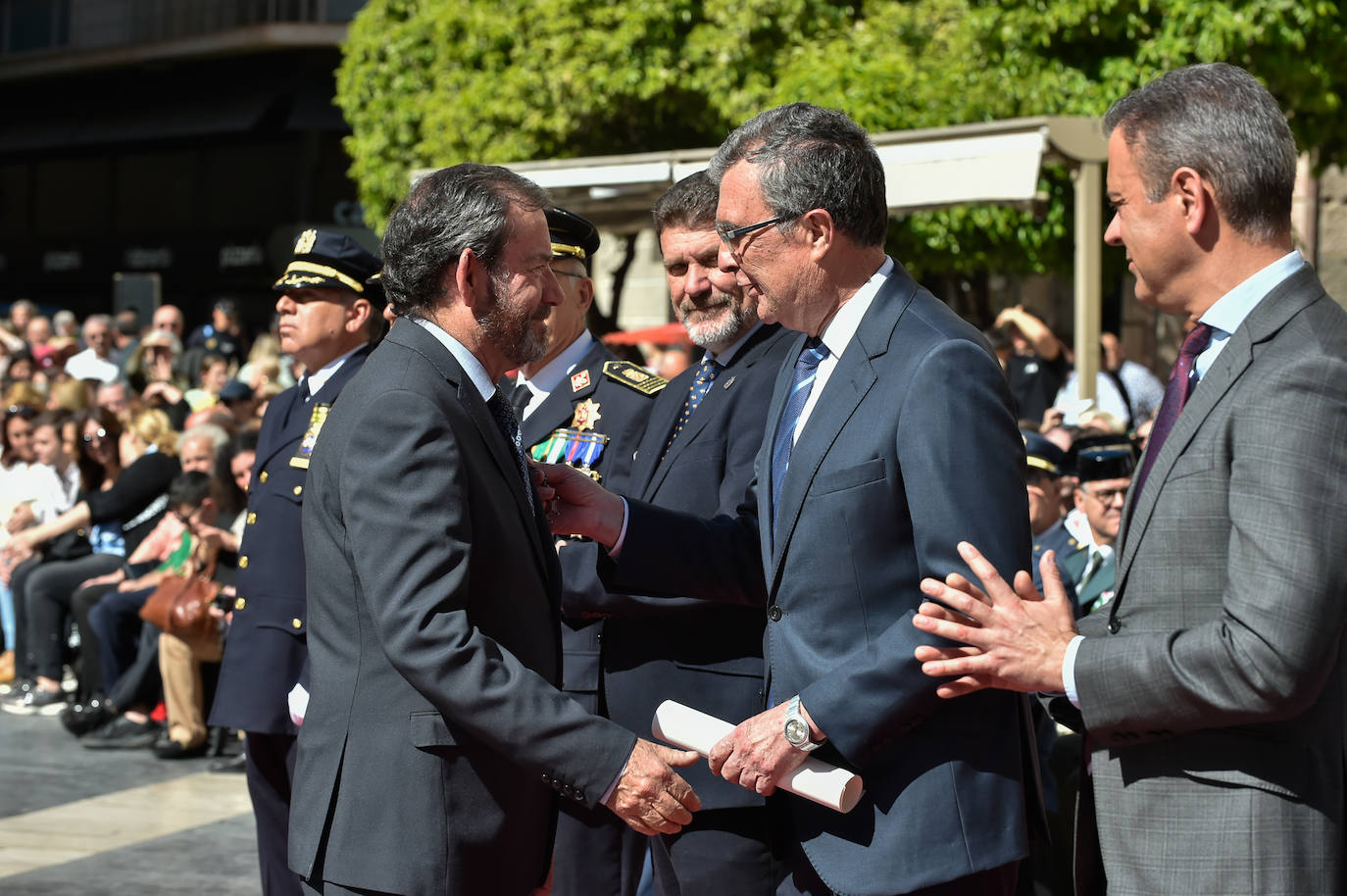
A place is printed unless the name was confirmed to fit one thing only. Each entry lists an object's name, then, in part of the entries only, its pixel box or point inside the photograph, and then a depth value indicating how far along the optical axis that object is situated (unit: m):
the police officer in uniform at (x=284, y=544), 4.79
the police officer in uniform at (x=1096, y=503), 5.86
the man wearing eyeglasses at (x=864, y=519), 2.64
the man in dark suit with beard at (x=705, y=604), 3.42
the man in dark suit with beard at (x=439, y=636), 2.75
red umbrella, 17.60
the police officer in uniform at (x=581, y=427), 4.00
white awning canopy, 8.44
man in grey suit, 2.17
